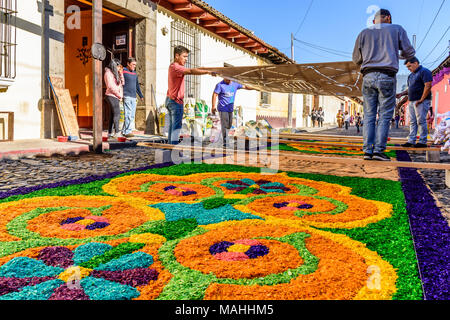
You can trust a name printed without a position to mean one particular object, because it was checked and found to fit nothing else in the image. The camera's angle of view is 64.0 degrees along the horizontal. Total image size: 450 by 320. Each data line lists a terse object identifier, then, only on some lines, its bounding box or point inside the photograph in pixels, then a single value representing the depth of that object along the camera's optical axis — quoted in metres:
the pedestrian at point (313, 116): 28.34
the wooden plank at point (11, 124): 6.32
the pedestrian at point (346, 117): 21.67
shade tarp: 5.82
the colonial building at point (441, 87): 21.20
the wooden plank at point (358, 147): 4.75
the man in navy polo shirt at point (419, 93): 5.64
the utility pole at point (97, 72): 5.60
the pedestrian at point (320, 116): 28.64
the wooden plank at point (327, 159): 3.38
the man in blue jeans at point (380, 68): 3.58
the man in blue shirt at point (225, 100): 6.75
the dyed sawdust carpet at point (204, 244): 1.35
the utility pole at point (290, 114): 21.22
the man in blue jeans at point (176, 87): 5.05
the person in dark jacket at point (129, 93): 7.55
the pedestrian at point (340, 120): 28.44
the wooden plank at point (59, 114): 7.09
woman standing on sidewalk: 7.18
